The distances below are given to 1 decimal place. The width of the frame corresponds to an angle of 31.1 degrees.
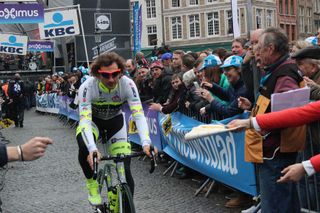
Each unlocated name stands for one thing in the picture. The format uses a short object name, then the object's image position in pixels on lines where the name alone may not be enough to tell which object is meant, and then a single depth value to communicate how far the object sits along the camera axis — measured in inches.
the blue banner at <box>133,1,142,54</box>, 952.2
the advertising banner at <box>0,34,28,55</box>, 853.2
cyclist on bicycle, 237.0
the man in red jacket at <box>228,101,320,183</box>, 148.8
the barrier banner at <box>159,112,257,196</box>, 259.8
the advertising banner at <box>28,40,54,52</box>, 1194.0
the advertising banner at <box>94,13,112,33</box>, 1029.8
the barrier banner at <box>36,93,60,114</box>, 1086.6
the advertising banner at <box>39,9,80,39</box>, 717.3
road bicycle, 217.2
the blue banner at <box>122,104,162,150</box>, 429.3
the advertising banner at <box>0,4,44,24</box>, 726.5
